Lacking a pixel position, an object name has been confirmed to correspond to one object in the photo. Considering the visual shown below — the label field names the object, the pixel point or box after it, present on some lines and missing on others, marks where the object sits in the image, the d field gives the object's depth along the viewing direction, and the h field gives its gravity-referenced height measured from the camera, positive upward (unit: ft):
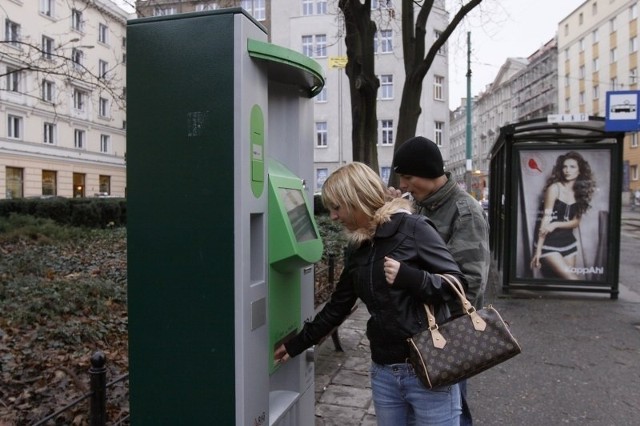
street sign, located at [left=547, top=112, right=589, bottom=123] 24.12 +3.66
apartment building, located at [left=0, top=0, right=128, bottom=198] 96.60 +11.77
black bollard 8.16 -2.95
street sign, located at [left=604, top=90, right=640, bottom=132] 23.45 +3.92
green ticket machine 6.21 -0.28
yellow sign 31.81 +8.10
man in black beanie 8.09 -0.14
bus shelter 24.43 -0.37
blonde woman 6.26 -0.92
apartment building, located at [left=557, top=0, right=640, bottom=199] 140.97 +42.57
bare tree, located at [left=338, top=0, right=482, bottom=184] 30.12 +7.46
